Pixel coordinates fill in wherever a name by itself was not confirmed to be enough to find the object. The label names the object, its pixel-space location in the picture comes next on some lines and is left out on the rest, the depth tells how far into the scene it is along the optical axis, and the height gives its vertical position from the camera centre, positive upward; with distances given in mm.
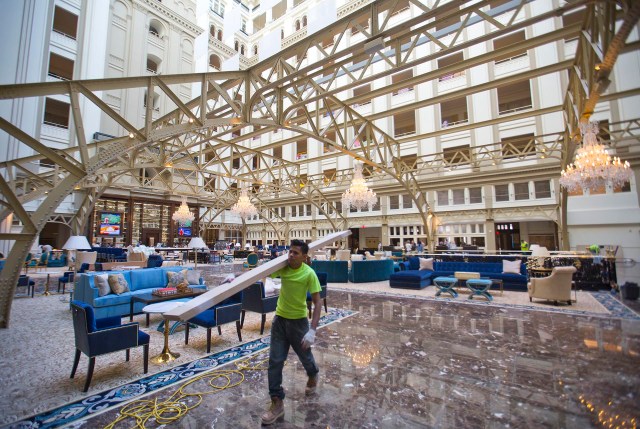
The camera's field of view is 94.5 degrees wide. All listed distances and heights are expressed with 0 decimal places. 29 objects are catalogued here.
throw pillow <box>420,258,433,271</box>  10648 -882
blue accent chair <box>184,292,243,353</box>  4082 -1097
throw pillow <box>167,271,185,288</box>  6398 -815
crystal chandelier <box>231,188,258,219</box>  14367 +1674
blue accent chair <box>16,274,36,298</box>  7707 -1044
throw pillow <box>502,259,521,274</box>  9031 -850
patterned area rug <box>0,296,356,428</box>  2568 -1498
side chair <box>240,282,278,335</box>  4945 -1026
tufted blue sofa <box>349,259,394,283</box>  10617 -1129
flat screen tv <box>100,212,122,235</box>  19297 +1205
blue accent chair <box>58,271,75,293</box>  8812 -1088
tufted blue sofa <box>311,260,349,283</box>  10800 -1073
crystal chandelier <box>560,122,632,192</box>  7504 +1894
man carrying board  2553 -618
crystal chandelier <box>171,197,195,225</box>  17317 +1632
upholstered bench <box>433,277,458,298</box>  7957 -1258
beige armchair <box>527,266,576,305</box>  6754 -1075
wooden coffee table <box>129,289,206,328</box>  5033 -1006
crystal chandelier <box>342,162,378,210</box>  11188 +1845
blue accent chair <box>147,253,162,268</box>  11367 -780
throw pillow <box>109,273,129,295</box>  5762 -836
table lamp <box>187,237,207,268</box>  11694 -89
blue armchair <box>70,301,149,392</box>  3104 -1047
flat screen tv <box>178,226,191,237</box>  23359 +746
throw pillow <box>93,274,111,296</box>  5578 -808
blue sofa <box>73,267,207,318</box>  5504 -994
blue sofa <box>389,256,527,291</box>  8727 -1099
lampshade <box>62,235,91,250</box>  7051 -40
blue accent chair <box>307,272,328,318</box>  6177 -944
